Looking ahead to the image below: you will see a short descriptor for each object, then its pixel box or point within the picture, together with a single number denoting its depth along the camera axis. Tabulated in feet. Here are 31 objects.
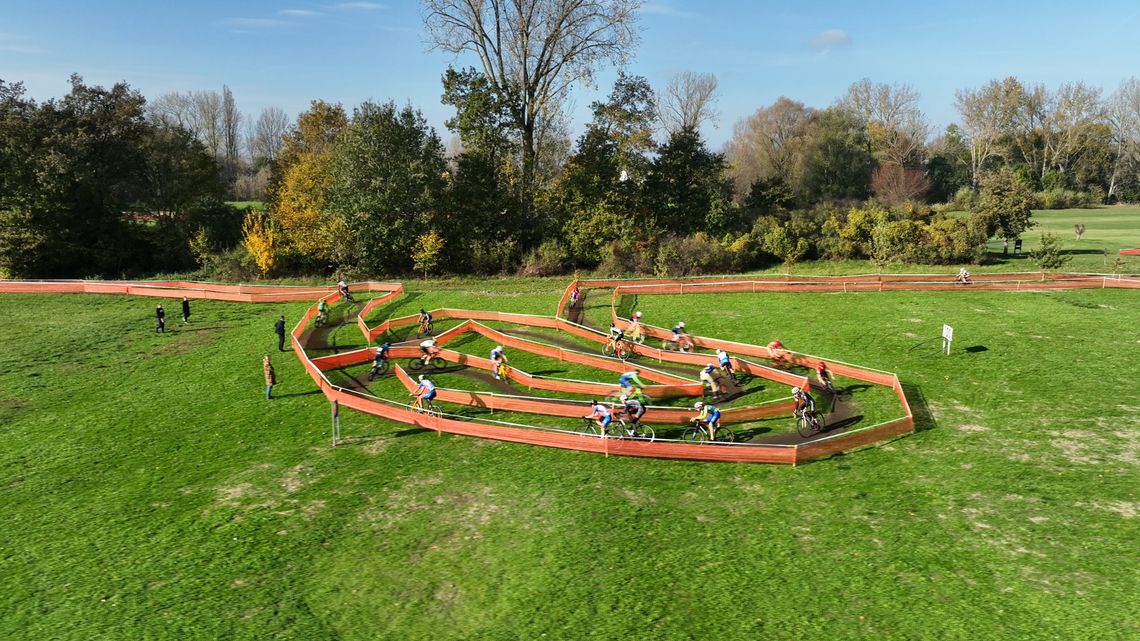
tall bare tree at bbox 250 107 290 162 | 456.86
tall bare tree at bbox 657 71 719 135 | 264.93
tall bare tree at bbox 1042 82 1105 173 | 319.27
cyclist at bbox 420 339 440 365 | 98.12
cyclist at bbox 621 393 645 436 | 70.64
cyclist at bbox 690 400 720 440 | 69.31
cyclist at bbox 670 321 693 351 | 102.17
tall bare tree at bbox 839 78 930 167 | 301.84
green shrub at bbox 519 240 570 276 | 181.98
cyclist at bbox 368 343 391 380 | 96.08
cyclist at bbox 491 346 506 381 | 91.83
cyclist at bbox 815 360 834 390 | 85.05
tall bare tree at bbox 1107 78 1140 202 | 322.34
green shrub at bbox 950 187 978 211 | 224.90
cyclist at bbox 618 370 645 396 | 75.10
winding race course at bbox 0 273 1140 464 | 69.56
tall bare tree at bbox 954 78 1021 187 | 308.40
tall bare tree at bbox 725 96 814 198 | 283.79
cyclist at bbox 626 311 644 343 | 104.17
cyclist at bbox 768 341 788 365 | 94.48
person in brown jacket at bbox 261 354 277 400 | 89.84
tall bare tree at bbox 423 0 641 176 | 183.83
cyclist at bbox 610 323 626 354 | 99.50
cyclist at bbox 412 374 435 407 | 79.10
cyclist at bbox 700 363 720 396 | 83.87
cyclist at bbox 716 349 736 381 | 88.41
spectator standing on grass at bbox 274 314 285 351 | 108.17
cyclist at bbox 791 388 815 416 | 72.64
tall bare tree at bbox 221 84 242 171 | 397.80
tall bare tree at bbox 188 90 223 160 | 402.11
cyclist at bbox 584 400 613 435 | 70.03
